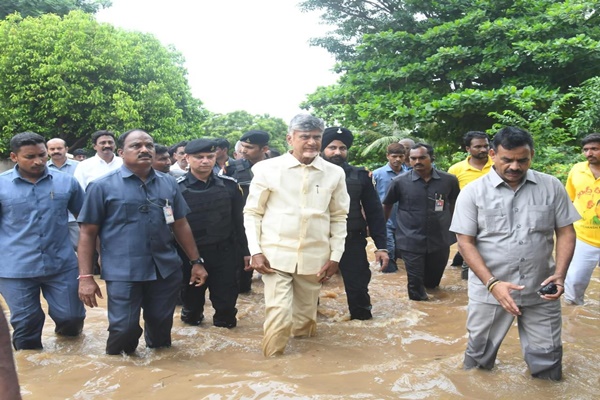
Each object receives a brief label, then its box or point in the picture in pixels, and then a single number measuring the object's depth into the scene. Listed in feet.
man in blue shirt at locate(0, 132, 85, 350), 14.89
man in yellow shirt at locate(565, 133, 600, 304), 18.07
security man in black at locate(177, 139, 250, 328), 17.30
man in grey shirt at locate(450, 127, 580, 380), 11.83
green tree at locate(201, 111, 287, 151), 139.33
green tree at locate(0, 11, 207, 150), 72.49
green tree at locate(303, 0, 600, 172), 39.93
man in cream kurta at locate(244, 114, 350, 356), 14.28
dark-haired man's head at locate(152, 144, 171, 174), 22.52
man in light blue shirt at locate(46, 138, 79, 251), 25.11
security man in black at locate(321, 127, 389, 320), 17.42
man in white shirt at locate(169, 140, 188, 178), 30.04
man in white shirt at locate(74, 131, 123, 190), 25.00
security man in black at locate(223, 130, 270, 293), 22.63
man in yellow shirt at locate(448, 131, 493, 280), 23.09
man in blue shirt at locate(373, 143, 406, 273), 26.91
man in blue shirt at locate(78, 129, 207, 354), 13.92
